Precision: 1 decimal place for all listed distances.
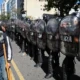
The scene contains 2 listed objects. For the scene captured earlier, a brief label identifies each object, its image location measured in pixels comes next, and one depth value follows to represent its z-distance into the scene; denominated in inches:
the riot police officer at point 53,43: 114.8
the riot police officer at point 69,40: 91.9
